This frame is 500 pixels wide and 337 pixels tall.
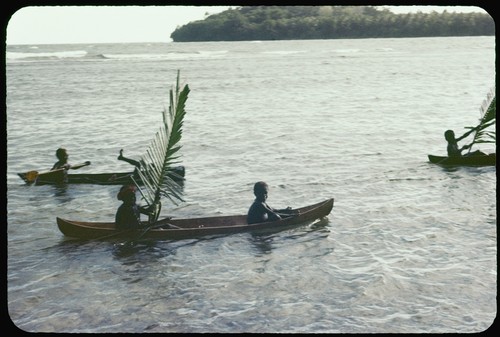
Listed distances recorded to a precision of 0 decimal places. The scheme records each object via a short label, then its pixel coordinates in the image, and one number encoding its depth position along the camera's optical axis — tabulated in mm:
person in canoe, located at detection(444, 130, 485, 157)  22356
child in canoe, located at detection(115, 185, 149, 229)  14086
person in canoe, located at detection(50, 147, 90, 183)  21453
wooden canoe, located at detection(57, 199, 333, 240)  14758
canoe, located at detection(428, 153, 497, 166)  22734
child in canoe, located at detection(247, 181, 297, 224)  15023
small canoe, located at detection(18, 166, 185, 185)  21594
